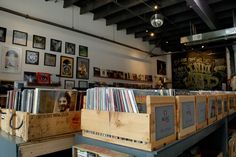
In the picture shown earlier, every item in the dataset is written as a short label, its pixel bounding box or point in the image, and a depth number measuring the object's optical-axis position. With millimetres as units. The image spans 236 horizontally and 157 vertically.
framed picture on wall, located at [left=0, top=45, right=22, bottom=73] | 3683
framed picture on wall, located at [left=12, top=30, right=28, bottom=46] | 3852
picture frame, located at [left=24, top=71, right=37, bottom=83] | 3971
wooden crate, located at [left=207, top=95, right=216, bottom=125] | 1920
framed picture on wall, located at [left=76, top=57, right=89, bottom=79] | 4938
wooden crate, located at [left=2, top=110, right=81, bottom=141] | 1419
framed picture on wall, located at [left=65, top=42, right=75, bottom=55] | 4715
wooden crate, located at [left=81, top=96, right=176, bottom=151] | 1062
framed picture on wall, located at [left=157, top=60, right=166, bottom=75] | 8450
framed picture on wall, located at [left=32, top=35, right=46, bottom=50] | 4148
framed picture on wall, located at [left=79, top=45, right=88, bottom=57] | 5035
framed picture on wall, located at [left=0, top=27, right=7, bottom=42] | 3667
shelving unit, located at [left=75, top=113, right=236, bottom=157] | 1069
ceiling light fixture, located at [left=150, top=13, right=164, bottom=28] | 4133
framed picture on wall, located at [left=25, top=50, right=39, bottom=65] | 4021
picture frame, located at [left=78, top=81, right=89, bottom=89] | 4910
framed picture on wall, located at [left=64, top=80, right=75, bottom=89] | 4615
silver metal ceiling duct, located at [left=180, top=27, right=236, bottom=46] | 4988
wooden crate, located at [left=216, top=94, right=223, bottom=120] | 2295
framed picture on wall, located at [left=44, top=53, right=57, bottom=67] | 4316
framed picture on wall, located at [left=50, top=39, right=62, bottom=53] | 4438
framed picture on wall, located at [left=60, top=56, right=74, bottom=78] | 4590
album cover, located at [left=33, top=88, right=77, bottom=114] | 1497
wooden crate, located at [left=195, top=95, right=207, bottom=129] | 1635
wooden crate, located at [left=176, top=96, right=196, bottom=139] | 1299
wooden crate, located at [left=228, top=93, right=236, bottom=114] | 3070
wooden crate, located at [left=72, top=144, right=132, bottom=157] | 1124
